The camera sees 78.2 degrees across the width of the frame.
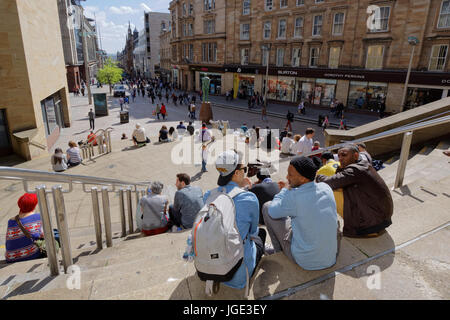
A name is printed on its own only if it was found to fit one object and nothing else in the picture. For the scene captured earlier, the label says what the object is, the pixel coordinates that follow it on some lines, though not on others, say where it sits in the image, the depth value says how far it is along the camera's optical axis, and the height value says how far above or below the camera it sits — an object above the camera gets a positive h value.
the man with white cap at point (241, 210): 2.65 -1.26
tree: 45.50 -0.20
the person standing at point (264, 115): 25.23 -3.48
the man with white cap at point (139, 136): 14.44 -3.15
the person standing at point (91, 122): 19.95 -3.57
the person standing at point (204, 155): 10.77 -3.01
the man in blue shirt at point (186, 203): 5.34 -2.38
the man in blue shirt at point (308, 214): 2.62 -1.27
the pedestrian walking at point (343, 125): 18.61 -3.10
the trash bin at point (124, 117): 22.31 -3.40
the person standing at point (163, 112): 23.44 -3.11
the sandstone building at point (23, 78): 11.92 -0.32
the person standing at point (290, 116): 21.05 -2.92
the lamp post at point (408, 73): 19.02 +0.39
